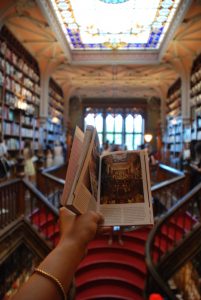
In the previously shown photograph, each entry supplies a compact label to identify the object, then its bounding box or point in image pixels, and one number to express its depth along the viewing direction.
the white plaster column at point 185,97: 9.12
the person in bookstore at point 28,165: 6.65
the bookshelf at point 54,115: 11.06
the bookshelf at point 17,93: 6.57
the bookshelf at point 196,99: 8.16
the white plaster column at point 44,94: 9.44
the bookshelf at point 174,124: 10.36
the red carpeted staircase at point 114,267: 4.68
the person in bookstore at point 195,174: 6.23
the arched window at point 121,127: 15.80
